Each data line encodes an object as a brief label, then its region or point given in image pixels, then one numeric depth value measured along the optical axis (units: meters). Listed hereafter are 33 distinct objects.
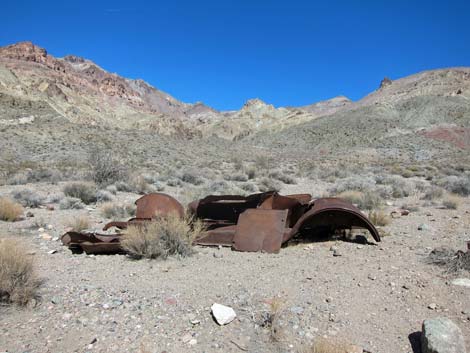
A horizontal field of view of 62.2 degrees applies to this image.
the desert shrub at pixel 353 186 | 13.38
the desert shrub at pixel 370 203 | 9.48
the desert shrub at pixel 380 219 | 7.16
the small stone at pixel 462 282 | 4.01
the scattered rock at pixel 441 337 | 2.83
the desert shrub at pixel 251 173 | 19.74
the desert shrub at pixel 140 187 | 13.39
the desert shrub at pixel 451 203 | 9.09
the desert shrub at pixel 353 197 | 9.91
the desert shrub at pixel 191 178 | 16.96
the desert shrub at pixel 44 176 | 15.63
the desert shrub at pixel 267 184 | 15.59
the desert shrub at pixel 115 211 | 8.91
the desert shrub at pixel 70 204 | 9.72
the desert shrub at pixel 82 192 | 10.99
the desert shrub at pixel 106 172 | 14.48
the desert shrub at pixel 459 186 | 11.82
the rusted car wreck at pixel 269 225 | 5.61
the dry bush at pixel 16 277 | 3.70
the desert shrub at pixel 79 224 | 7.30
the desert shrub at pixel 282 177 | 18.19
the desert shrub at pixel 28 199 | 9.70
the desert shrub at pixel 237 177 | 18.66
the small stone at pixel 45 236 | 6.52
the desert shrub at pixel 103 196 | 11.20
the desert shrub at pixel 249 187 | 15.38
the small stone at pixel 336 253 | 5.26
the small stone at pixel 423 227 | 6.74
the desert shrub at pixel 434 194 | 11.05
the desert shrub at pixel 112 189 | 12.60
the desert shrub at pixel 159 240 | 5.36
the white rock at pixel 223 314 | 3.46
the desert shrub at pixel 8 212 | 7.81
